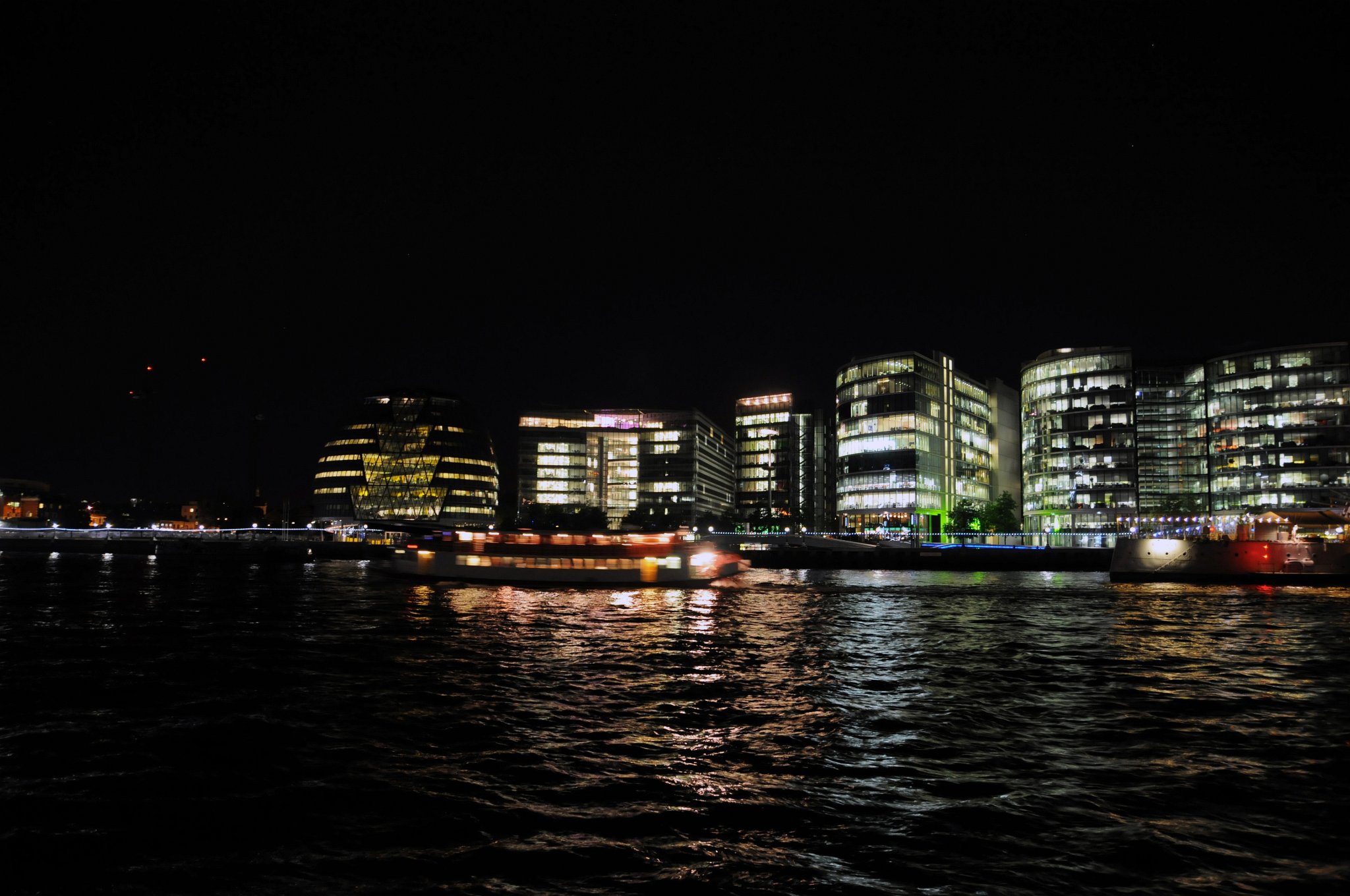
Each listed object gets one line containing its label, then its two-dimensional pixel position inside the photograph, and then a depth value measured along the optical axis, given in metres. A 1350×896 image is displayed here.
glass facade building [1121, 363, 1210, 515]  169.50
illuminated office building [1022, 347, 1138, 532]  167.75
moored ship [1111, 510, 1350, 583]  78.56
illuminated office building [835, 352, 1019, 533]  170.38
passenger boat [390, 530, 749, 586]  73.06
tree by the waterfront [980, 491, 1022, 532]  167.12
